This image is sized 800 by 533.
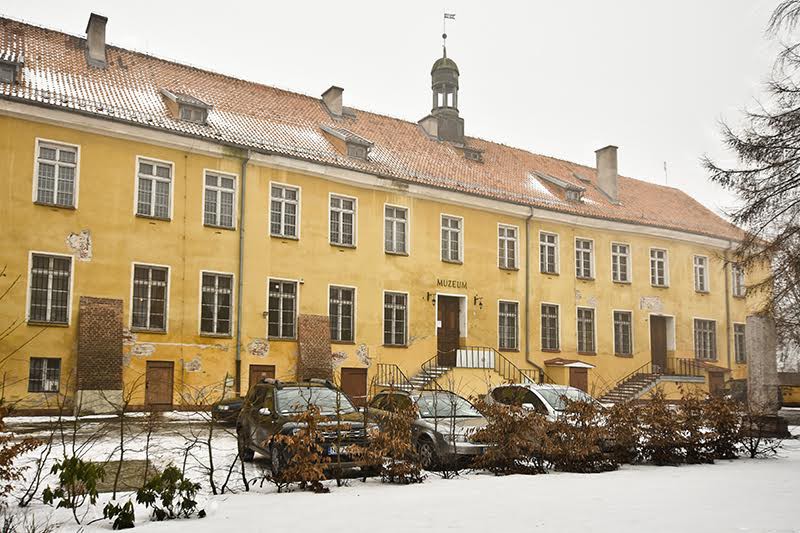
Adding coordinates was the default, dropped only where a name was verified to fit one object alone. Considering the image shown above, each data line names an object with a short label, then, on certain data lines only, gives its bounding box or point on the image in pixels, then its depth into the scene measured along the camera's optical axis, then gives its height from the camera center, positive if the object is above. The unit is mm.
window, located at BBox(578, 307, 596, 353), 31766 +1137
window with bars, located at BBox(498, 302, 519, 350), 29609 +1232
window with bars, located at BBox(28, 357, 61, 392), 20234 -557
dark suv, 11961 -1069
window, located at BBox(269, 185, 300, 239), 24969 +4686
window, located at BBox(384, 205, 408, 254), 27422 +4498
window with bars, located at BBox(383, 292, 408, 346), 26938 +1338
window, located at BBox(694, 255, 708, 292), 35906 +3997
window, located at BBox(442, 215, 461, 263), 28766 +4387
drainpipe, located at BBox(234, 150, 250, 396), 23203 +1978
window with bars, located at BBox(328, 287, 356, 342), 25688 +1455
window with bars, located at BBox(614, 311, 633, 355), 32750 +1062
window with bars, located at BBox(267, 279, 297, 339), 24438 +1483
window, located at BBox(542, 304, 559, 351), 30703 +1170
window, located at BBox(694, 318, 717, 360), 35122 +887
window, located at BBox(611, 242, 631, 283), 33250 +4097
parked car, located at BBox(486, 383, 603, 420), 16047 -794
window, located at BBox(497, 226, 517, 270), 30188 +4313
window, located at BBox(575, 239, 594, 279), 32250 +4142
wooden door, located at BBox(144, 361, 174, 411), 21859 -834
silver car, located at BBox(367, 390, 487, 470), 13195 -1222
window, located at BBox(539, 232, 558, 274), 31219 +4225
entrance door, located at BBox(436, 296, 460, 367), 27969 +981
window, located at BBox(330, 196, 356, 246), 26234 +4626
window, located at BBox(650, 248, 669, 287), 34462 +3985
